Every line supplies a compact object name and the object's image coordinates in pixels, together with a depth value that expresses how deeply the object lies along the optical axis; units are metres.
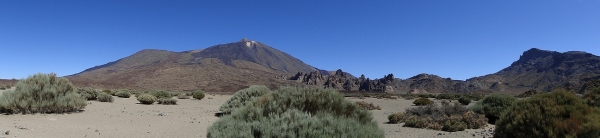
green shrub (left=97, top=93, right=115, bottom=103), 20.71
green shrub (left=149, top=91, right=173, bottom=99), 29.40
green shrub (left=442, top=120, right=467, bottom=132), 11.39
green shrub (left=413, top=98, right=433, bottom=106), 29.15
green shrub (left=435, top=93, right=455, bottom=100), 45.16
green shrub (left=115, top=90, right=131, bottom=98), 27.69
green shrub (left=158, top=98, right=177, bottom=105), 21.68
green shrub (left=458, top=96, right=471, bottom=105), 30.60
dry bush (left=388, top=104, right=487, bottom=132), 11.79
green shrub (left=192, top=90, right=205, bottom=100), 31.05
